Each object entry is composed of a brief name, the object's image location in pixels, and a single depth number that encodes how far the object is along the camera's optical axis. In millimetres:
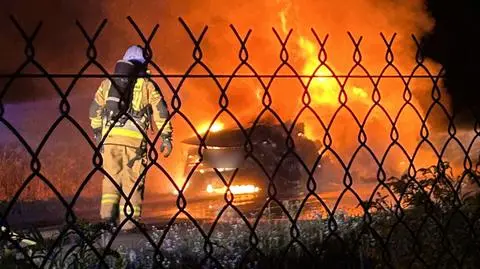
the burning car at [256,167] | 9648
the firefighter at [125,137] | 6142
